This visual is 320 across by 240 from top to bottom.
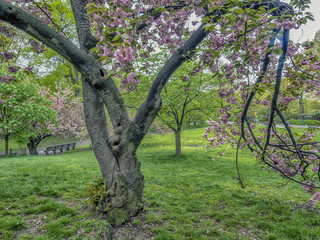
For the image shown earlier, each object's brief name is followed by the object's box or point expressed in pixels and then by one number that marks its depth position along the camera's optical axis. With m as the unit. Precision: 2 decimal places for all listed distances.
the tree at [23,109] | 8.24
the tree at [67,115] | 17.16
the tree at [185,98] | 9.80
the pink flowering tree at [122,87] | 2.62
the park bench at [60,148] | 15.72
